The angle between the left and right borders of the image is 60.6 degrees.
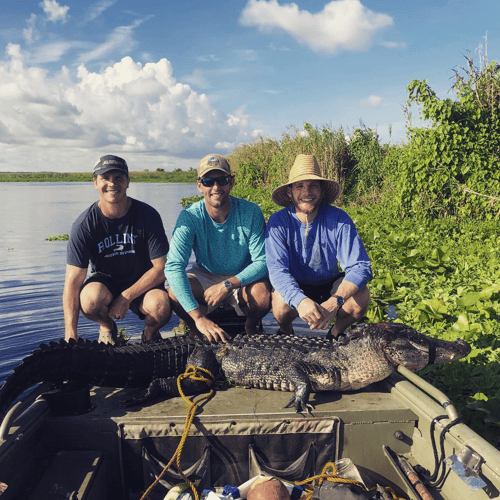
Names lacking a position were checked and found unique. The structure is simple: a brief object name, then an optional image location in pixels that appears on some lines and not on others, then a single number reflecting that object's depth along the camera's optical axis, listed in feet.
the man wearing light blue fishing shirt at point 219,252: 12.16
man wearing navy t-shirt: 12.25
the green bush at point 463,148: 30.71
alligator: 8.96
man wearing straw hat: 11.89
